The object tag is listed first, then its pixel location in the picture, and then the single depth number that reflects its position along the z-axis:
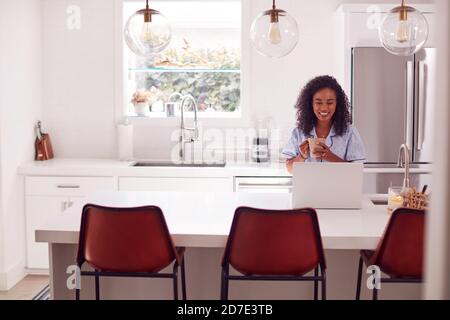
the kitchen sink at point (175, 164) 4.98
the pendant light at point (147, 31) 2.74
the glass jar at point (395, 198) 2.83
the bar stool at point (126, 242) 2.39
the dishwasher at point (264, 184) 4.55
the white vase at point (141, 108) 5.20
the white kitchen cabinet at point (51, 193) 4.66
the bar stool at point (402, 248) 2.29
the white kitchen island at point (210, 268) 2.71
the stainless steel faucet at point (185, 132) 5.09
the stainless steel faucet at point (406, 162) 2.67
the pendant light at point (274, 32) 2.73
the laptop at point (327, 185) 2.79
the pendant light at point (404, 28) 2.66
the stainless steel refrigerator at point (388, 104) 4.52
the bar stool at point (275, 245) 2.30
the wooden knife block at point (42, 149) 4.99
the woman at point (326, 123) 3.50
